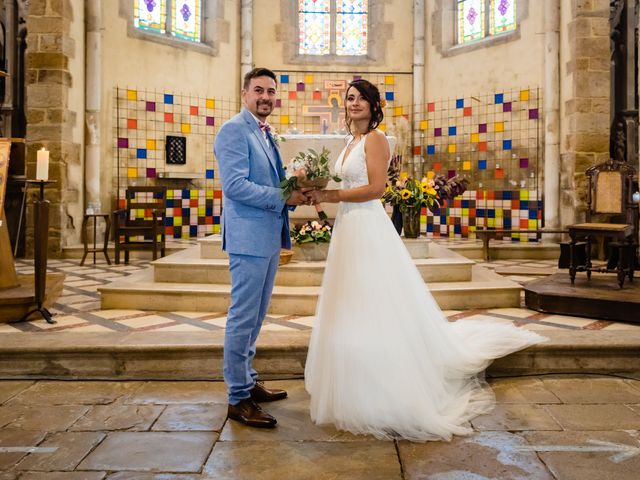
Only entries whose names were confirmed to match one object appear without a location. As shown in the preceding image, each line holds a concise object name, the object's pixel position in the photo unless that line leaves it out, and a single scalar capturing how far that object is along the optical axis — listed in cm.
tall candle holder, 429
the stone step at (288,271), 526
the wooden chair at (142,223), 748
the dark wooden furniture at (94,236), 737
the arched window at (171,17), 968
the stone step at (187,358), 347
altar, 674
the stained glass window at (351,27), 1092
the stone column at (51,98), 797
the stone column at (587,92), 819
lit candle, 424
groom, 268
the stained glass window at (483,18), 977
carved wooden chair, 506
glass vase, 620
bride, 268
